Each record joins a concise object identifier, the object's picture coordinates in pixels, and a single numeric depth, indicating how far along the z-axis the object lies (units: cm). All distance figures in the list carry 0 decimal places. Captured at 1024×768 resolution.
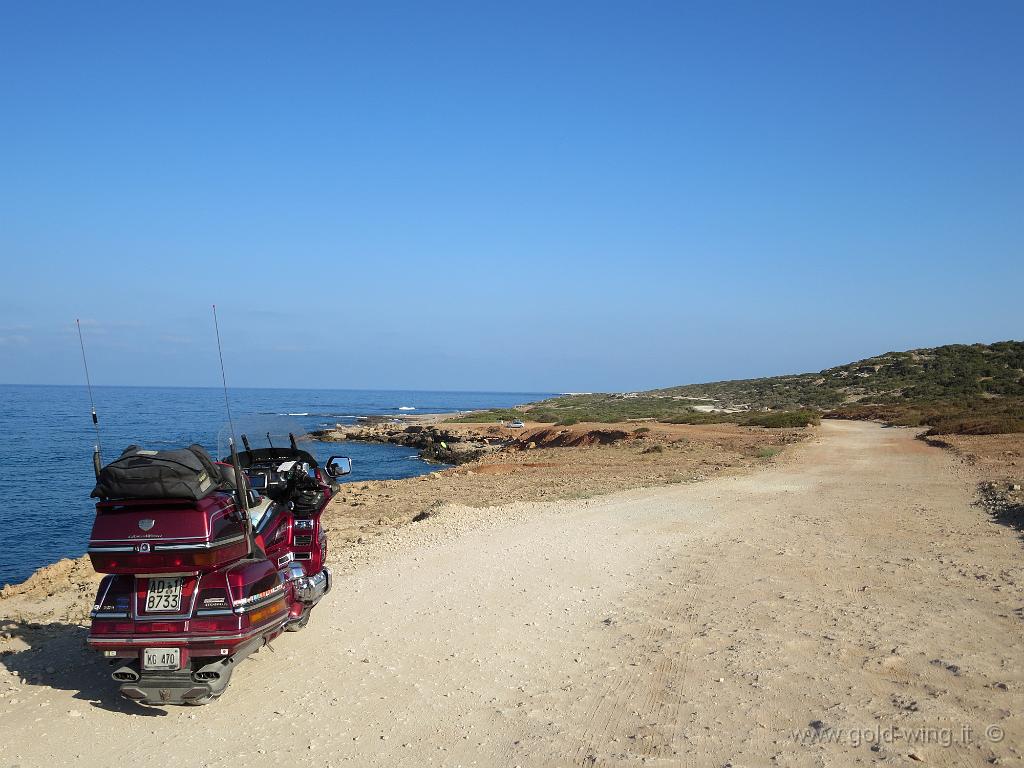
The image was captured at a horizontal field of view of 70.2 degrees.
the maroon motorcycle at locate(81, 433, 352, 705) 486
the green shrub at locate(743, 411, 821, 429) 3514
